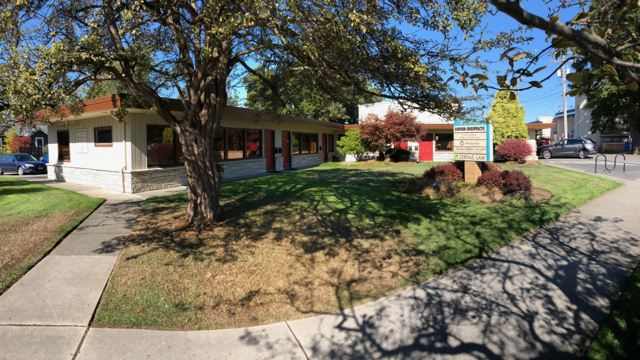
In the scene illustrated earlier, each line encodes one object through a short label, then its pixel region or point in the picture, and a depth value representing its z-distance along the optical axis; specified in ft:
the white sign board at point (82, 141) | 45.14
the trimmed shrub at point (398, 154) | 79.61
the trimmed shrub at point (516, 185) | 32.14
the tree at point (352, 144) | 78.95
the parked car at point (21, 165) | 64.08
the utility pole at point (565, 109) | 119.11
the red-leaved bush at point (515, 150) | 66.95
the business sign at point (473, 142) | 36.73
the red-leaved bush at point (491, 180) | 33.71
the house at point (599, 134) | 132.87
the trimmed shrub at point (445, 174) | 37.54
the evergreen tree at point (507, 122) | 76.69
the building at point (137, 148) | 38.60
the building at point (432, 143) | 90.22
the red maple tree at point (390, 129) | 73.15
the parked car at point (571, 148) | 90.29
